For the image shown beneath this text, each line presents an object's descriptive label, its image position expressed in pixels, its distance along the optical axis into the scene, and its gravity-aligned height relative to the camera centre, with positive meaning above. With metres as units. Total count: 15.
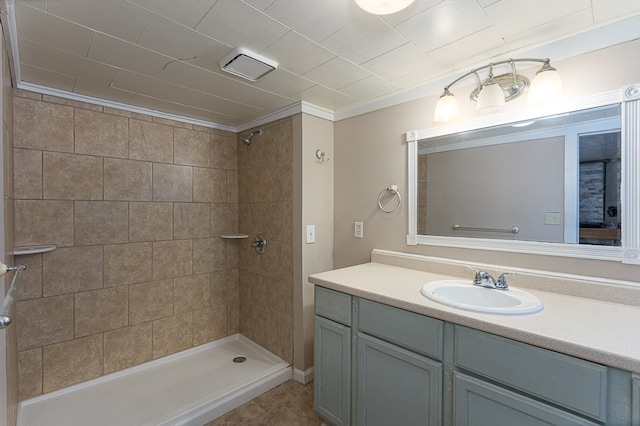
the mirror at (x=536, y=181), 1.29 +0.16
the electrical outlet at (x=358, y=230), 2.25 -0.14
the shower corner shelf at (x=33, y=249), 1.63 -0.22
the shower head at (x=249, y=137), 2.57 +0.67
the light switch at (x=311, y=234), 2.26 -0.17
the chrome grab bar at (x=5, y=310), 0.79 -0.28
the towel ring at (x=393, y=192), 2.03 +0.14
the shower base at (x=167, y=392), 1.79 -1.25
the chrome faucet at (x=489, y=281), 1.46 -0.35
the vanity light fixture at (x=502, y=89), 1.36 +0.62
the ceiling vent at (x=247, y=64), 1.51 +0.80
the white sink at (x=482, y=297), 1.16 -0.39
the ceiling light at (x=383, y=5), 1.09 +0.77
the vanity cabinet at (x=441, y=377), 0.89 -0.63
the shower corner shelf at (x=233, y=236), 2.61 -0.22
